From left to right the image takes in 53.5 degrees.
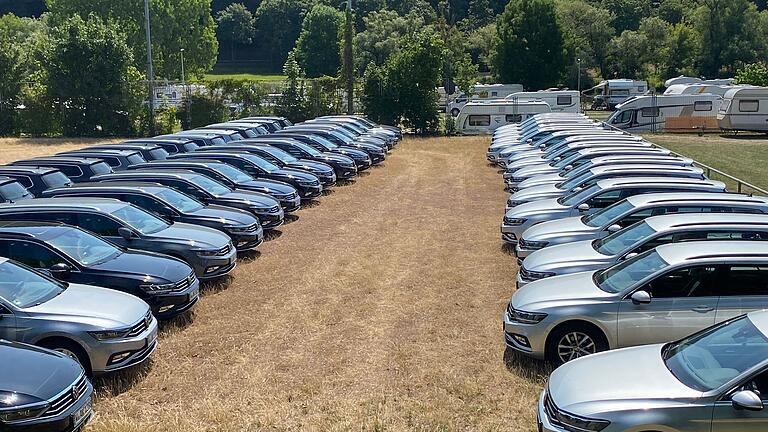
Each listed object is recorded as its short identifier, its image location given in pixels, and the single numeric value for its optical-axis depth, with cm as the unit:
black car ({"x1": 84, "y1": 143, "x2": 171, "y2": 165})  2078
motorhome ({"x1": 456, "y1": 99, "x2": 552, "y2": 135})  4059
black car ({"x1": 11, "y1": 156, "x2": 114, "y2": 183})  1770
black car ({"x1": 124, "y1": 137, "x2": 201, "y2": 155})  2291
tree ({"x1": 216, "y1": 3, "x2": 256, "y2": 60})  12462
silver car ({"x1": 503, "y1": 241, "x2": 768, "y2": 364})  816
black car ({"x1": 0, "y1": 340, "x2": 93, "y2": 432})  645
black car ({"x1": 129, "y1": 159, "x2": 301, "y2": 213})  1742
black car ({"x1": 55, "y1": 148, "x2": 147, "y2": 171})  1930
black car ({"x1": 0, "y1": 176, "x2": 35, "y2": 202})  1494
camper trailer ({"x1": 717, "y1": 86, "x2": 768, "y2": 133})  3900
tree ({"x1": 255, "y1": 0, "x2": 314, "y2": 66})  12275
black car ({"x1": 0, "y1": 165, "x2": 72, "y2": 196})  1589
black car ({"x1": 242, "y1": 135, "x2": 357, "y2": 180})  2334
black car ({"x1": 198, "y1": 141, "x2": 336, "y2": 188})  2111
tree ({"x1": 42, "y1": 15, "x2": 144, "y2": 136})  4038
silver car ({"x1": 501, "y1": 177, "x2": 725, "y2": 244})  1334
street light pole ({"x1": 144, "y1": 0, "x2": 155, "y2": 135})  4134
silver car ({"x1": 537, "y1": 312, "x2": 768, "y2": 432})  565
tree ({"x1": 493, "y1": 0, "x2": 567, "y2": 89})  6531
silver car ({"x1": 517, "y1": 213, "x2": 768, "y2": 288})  980
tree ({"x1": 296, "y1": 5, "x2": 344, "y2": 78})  10350
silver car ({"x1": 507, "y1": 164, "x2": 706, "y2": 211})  1478
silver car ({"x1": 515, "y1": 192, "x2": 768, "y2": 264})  1139
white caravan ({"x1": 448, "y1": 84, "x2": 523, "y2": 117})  5569
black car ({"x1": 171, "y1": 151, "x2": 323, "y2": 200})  1938
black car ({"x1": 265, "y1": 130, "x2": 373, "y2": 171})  2541
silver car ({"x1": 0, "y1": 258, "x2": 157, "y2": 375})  832
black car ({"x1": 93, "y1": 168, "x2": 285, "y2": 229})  1566
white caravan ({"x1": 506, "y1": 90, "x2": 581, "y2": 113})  4547
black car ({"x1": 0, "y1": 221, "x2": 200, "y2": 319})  1007
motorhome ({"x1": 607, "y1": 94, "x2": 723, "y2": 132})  4153
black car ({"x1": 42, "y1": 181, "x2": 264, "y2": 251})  1385
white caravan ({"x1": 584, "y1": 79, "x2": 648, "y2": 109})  6109
